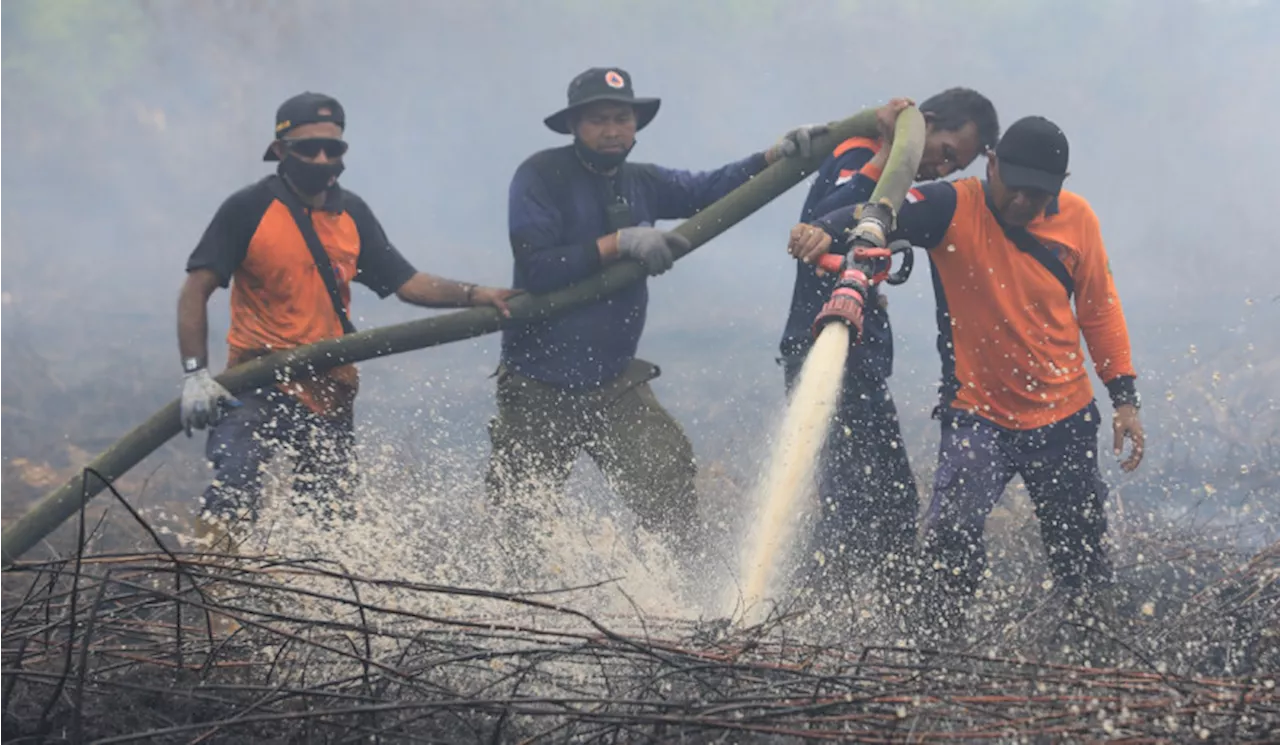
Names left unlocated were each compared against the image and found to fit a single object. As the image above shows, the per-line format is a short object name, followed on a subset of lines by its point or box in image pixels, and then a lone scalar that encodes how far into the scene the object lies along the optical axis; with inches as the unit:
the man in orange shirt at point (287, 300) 337.1
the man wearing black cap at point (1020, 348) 308.7
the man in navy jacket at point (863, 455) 339.0
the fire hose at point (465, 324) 374.6
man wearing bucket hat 365.4
